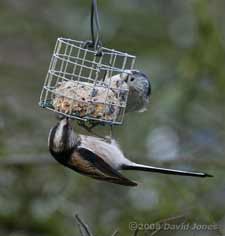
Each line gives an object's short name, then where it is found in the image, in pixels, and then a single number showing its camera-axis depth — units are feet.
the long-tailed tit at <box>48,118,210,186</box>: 27.81
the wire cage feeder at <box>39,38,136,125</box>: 28.02
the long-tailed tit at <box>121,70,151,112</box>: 29.40
